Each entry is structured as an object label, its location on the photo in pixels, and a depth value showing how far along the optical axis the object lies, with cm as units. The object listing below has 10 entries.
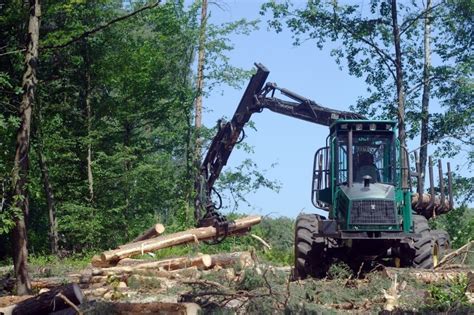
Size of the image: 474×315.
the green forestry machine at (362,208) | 1509
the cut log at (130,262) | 1886
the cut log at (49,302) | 1158
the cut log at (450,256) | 1639
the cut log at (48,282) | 1636
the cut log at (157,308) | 1041
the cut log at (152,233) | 2212
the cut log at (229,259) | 1767
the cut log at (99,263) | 1892
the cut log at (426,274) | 1323
